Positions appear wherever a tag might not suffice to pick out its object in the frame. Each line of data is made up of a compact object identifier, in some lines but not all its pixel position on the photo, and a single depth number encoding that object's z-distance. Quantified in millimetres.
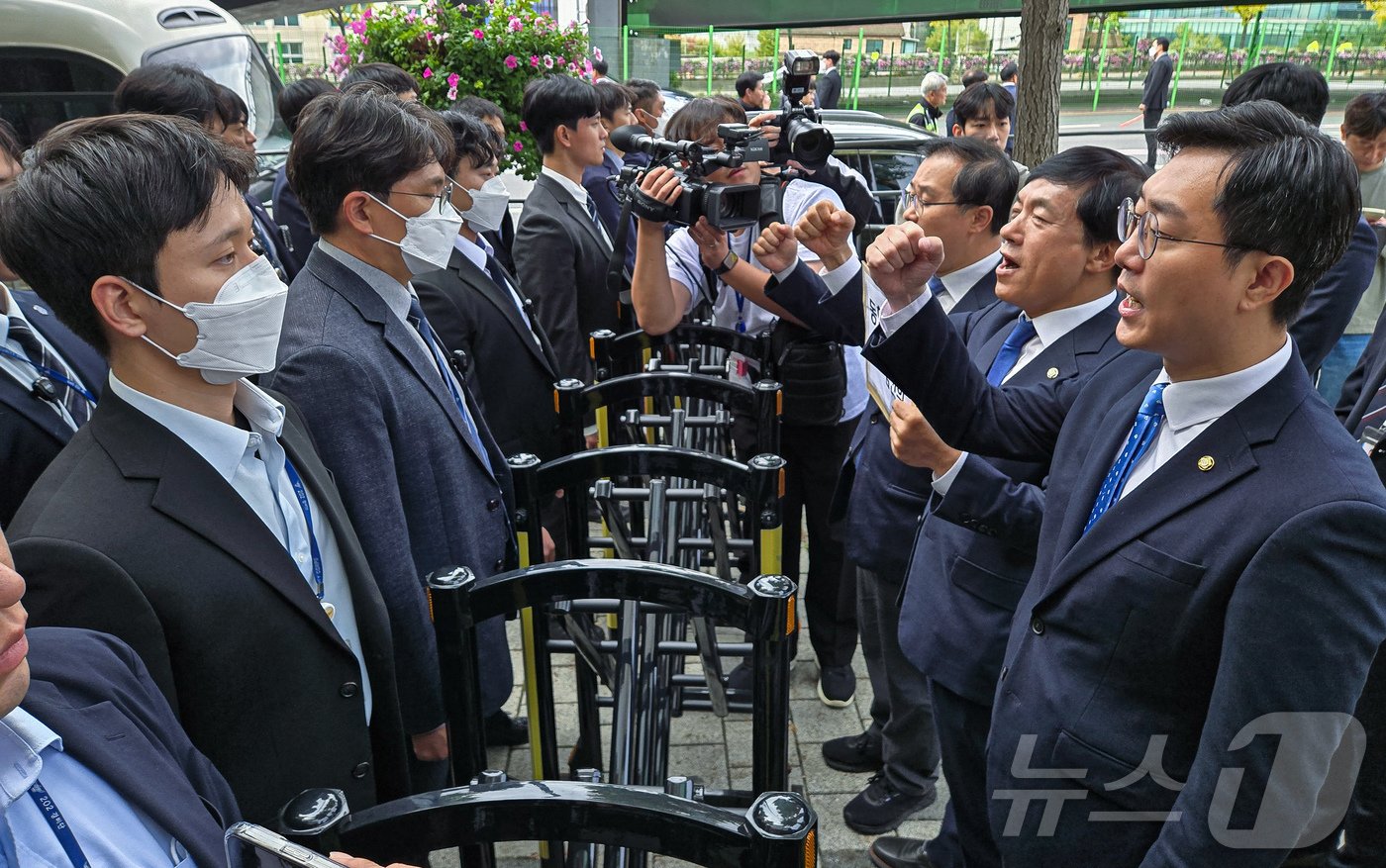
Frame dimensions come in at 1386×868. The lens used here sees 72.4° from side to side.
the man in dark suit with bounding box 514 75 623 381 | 4023
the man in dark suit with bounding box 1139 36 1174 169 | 15711
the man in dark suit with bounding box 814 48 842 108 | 15398
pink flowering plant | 6000
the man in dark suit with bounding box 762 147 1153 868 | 2121
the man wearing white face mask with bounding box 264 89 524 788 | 2074
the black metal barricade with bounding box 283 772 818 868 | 1090
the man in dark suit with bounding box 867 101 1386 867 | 1348
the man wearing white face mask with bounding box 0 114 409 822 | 1475
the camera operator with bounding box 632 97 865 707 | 3297
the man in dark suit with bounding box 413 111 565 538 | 3080
